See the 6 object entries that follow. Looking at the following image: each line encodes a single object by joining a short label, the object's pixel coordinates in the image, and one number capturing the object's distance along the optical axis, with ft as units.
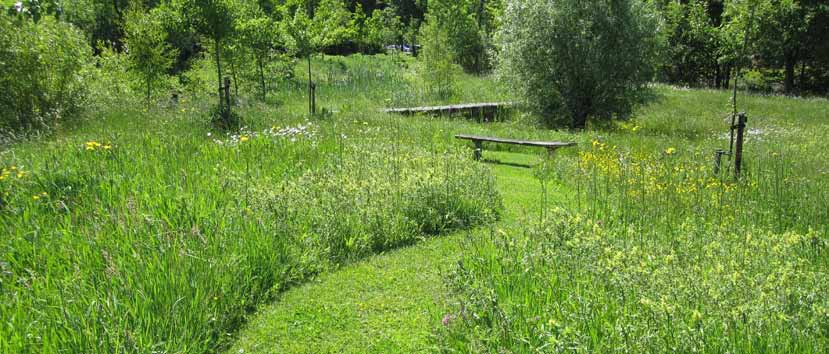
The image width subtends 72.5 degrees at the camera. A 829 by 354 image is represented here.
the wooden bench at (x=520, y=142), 34.06
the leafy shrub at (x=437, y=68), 76.84
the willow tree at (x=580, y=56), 53.26
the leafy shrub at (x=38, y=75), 37.19
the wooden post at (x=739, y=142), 25.11
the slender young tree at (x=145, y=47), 54.60
